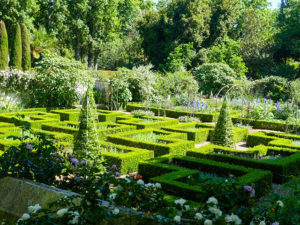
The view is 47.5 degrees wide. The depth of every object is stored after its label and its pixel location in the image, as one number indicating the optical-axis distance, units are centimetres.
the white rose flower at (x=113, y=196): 309
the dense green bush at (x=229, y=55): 2520
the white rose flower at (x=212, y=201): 268
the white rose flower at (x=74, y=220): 261
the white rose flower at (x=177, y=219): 254
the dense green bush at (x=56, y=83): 1515
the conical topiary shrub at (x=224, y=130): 902
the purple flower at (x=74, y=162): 435
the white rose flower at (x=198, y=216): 257
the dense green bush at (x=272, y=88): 1972
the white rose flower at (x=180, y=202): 274
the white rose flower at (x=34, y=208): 273
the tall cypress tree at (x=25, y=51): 2059
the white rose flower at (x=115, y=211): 276
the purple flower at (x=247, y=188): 300
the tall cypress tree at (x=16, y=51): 1947
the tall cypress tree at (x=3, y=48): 1825
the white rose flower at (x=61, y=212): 260
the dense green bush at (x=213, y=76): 2130
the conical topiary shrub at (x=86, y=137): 640
